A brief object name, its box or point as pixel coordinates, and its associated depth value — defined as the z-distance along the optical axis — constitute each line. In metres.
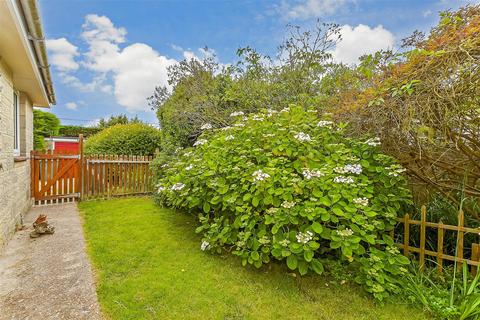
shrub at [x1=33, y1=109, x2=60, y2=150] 13.83
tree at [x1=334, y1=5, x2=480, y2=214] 2.70
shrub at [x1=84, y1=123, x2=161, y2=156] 10.39
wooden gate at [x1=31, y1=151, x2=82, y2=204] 7.21
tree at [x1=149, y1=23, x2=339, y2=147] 6.83
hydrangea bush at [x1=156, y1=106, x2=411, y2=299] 2.90
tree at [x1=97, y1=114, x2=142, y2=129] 22.29
